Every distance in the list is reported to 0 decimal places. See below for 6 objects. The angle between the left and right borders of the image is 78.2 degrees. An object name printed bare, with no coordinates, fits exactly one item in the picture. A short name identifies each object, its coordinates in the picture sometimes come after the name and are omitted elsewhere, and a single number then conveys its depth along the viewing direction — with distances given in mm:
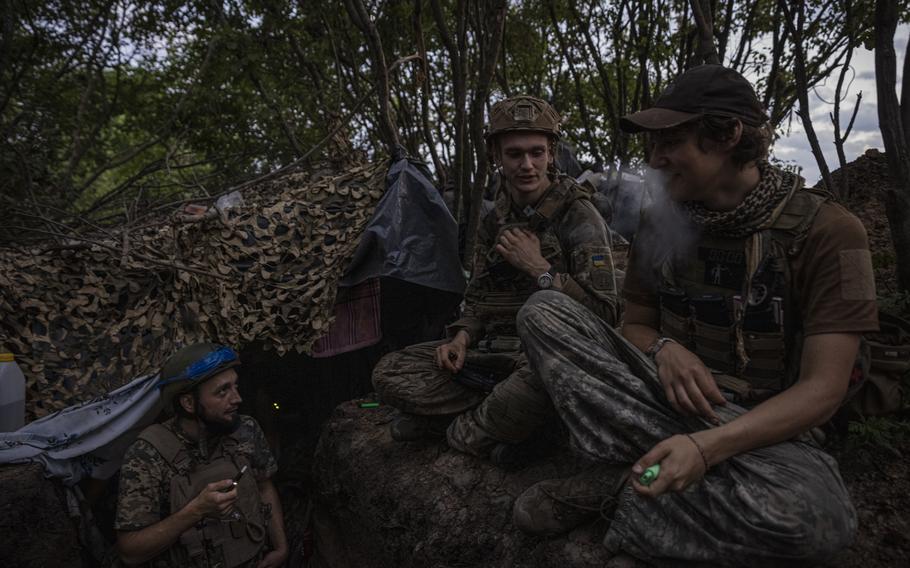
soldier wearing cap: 1726
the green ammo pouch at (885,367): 2100
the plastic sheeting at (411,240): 4219
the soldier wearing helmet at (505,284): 2887
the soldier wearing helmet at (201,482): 2975
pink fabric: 4473
